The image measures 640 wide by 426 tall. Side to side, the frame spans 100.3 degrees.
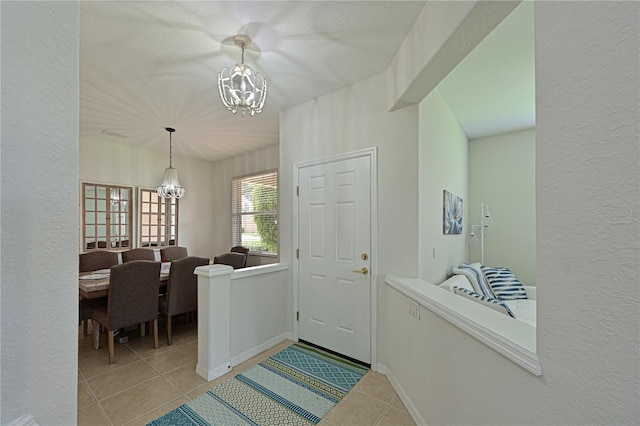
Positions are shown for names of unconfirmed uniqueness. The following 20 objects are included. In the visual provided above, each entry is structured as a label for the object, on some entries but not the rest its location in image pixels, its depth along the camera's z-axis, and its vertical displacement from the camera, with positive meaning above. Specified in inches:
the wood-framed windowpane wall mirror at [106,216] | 159.9 -1.1
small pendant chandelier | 156.0 +16.7
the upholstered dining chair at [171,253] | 170.9 -25.5
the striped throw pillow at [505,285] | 121.4 -32.6
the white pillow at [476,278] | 114.0 -27.9
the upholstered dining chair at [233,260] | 139.3 -23.9
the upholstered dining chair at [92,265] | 112.2 -27.0
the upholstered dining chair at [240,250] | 178.9 -24.2
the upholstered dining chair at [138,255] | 153.6 -23.7
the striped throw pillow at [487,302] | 75.1 -25.0
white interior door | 99.0 -16.5
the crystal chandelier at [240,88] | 73.4 +35.6
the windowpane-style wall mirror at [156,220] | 184.1 -4.1
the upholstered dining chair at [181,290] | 114.3 -33.5
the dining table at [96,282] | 99.3 -27.6
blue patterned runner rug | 71.1 -54.3
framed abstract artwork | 117.1 +0.3
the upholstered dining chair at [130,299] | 98.3 -32.7
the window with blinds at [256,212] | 181.5 +1.7
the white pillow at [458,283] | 98.6 -26.5
